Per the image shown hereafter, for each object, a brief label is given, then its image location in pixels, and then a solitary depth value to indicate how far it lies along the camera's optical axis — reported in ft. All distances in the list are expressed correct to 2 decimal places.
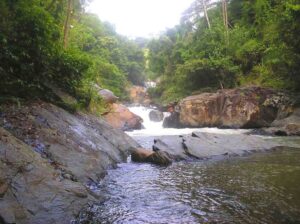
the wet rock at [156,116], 82.04
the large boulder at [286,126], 53.01
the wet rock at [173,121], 72.93
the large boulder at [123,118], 68.03
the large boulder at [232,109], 64.39
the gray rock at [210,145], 36.55
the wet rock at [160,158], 32.78
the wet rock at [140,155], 34.09
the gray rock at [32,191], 15.02
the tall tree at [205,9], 111.27
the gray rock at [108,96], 65.27
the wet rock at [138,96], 134.78
